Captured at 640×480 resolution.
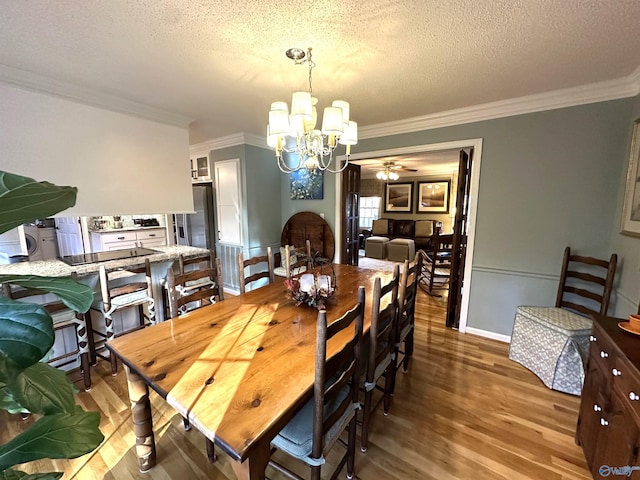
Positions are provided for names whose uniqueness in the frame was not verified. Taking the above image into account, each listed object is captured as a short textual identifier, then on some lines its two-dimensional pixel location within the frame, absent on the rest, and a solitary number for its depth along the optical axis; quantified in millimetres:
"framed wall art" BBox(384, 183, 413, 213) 8609
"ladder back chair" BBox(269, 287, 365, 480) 1064
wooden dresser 1152
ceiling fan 6146
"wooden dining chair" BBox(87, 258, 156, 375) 2201
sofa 7795
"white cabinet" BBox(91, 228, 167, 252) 4734
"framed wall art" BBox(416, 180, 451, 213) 8039
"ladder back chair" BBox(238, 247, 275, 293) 2279
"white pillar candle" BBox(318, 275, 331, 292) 1899
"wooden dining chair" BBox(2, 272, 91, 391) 2053
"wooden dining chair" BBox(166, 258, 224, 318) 1747
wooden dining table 948
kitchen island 2270
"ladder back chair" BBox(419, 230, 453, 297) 4371
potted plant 462
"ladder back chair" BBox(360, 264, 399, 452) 1505
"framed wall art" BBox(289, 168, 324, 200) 4145
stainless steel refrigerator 4566
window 9408
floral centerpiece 1854
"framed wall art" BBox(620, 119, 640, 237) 2049
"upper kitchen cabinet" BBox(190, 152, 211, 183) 4617
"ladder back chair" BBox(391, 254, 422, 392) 1886
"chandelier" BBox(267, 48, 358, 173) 1779
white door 4762
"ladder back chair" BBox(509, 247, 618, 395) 2141
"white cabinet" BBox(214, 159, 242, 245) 4188
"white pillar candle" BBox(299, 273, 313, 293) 1885
